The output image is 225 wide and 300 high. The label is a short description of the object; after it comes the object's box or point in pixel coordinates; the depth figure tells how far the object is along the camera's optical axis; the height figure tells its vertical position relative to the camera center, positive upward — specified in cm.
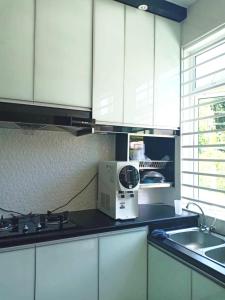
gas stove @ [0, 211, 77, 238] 149 -47
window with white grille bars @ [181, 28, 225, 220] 196 +29
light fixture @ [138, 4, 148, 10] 200 +123
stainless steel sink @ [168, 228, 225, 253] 185 -64
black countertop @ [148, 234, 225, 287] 126 -59
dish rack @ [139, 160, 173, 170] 223 -8
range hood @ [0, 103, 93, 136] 148 +24
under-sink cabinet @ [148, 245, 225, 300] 132 -77
